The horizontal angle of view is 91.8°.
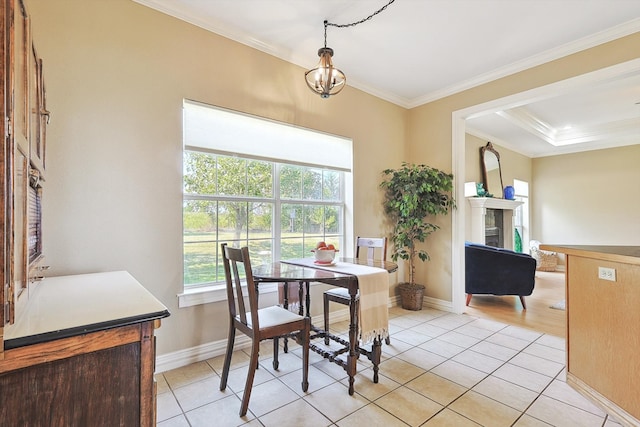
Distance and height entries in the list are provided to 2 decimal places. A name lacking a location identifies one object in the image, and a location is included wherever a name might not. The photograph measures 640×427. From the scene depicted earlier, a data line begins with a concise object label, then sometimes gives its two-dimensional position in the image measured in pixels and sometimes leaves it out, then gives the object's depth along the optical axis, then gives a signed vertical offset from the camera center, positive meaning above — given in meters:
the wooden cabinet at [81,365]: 0.88 -0.47
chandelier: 2.43 +1.11
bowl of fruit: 2.53 -0.33
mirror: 5.93 +0.87
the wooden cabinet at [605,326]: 1.75 -0.70
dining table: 2.08 -0.44
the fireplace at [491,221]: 5.55 -0.14
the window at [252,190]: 2.69 +0.24
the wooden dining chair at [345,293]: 2.65 -0.69
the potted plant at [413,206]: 3.85 +0.10
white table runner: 2.17 -0.62
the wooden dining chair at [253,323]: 1.90 -0.72
